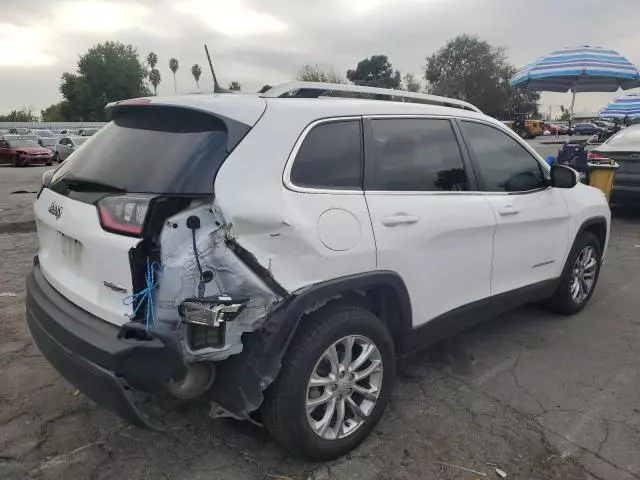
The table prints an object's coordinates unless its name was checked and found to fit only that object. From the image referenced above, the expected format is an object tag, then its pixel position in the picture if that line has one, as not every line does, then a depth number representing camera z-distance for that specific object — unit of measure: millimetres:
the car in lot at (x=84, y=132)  31769
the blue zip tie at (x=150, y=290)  2320
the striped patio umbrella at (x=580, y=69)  10836
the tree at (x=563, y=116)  68600
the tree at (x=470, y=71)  56688
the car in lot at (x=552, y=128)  53894
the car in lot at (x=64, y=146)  26198
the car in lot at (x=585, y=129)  50156
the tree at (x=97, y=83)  65688
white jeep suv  2342
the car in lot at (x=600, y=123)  47750
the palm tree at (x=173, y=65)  91250
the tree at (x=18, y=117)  67312
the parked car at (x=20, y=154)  24375
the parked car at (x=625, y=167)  8664
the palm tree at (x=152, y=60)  92188
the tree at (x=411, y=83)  53309
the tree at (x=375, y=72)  57150
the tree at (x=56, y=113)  70000
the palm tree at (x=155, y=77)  90162
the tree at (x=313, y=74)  38484
